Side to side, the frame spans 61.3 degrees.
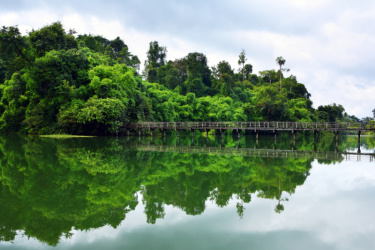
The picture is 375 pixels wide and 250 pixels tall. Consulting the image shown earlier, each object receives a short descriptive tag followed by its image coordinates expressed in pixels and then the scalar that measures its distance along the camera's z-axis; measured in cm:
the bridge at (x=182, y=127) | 3479
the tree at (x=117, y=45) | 7959
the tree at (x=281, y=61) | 6681
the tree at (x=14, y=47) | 3894
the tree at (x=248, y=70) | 9232
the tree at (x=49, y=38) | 4256
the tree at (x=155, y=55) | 8164
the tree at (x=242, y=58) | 8181
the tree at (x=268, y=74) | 8588
